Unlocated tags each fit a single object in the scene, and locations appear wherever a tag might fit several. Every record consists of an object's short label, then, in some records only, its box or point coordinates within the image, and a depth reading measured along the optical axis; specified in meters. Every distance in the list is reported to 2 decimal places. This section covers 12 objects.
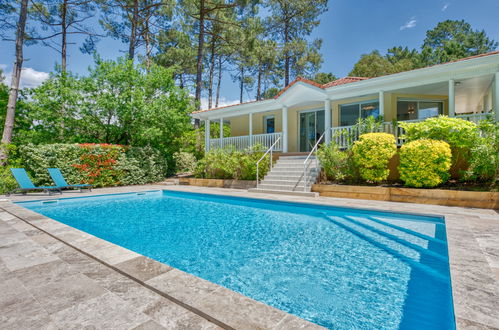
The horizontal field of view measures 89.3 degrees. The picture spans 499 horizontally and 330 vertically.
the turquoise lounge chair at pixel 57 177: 9.86
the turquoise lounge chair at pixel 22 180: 9.05
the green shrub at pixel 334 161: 9.02
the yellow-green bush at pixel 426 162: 7.11
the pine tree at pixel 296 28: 22.86
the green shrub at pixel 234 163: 11.29
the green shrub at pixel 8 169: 9.71
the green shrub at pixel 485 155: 6.52
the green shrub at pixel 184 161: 15.82
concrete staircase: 9.40
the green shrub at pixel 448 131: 7.17
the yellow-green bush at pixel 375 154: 8.09
